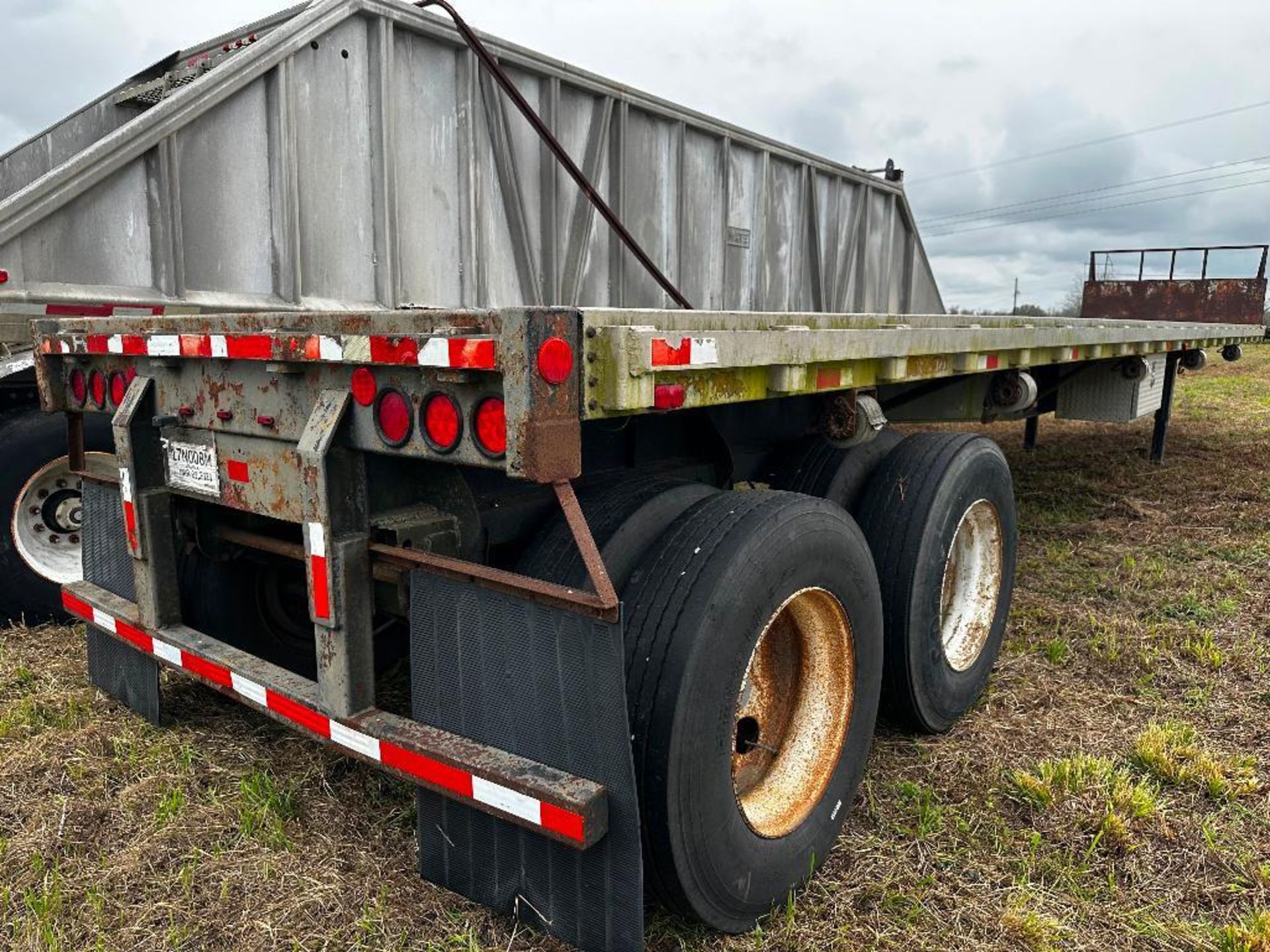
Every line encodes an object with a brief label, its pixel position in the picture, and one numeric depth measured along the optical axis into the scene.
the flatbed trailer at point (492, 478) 1.88
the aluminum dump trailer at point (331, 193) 3.46
